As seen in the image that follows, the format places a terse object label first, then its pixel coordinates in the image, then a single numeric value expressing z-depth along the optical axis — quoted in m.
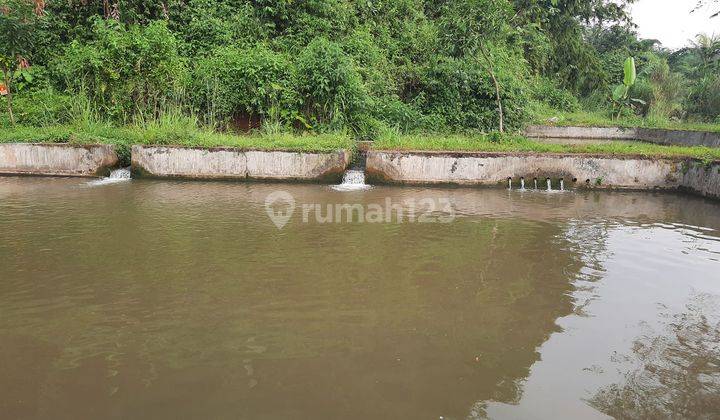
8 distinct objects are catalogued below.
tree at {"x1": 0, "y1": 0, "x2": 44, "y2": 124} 10.07
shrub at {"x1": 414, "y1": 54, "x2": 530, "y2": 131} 13.63
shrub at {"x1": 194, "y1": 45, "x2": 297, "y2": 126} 11.27
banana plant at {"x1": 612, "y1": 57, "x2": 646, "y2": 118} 17.73
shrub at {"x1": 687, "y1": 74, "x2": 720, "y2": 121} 20.54
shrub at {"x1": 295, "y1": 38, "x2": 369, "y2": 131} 11.31
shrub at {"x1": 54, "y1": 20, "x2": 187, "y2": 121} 11.06
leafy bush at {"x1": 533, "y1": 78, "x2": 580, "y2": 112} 25.59
